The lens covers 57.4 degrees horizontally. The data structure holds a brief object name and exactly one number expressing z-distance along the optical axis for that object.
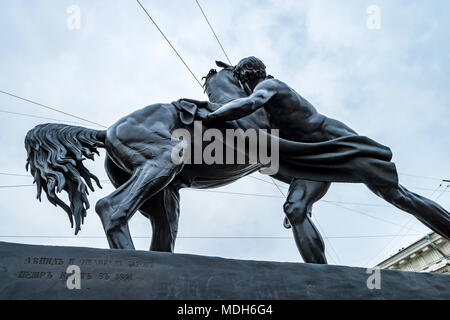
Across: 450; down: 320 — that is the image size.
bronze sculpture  4.02
